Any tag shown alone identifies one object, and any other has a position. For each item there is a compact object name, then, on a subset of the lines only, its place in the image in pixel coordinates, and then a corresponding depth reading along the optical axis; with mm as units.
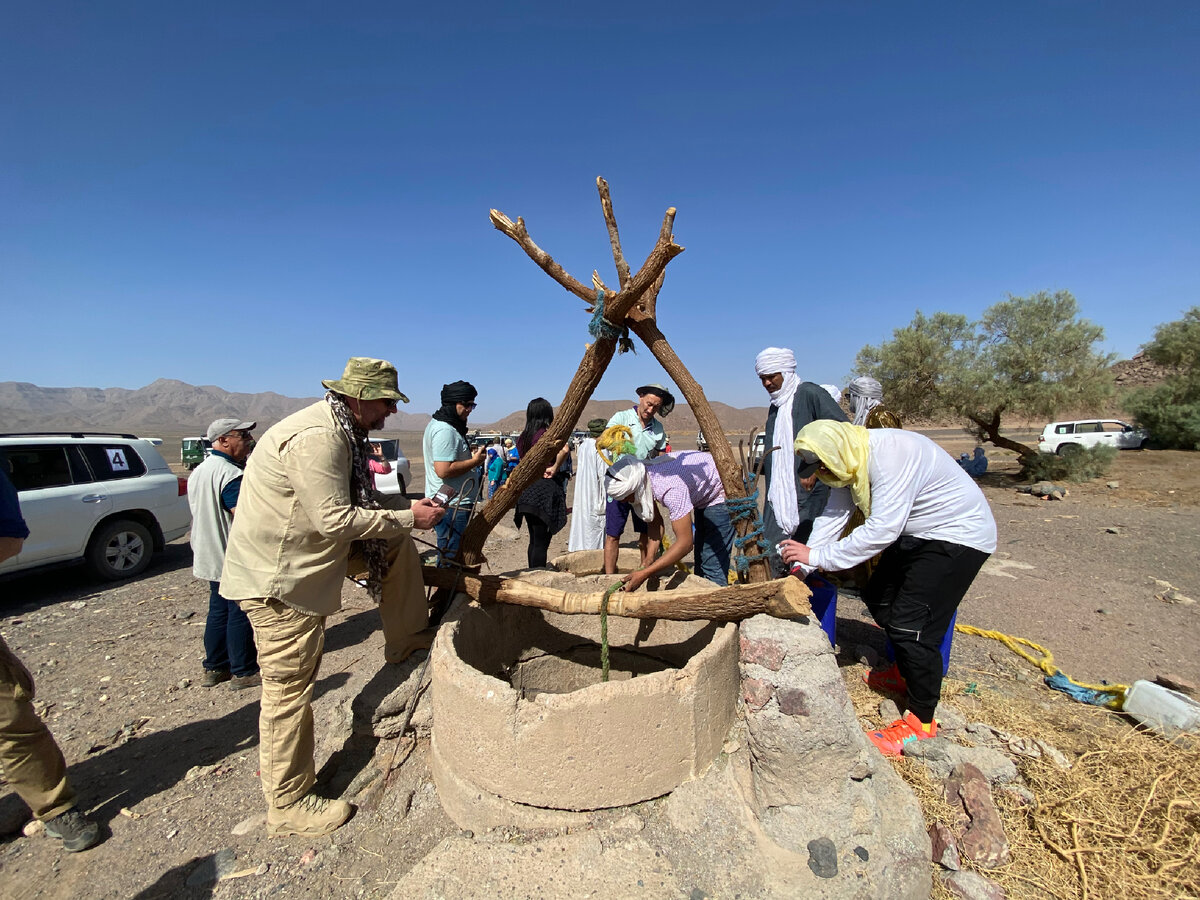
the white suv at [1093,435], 15125
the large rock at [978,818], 2324
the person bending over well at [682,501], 3322
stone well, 2258
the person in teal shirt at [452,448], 4289
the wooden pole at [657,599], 2627
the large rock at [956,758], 2758
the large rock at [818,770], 2234
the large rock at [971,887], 2182
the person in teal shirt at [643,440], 3953
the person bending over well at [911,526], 2693
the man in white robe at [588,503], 5219
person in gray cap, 3752
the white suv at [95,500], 5621
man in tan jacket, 2400
